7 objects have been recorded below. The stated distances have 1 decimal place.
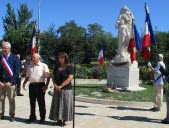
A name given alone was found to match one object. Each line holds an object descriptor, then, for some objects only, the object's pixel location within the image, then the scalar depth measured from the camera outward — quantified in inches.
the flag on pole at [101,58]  586.9
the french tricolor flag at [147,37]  303.1
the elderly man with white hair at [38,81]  239.1
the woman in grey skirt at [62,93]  231.3
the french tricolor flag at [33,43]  451.4
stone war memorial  446.7
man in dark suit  240.6
